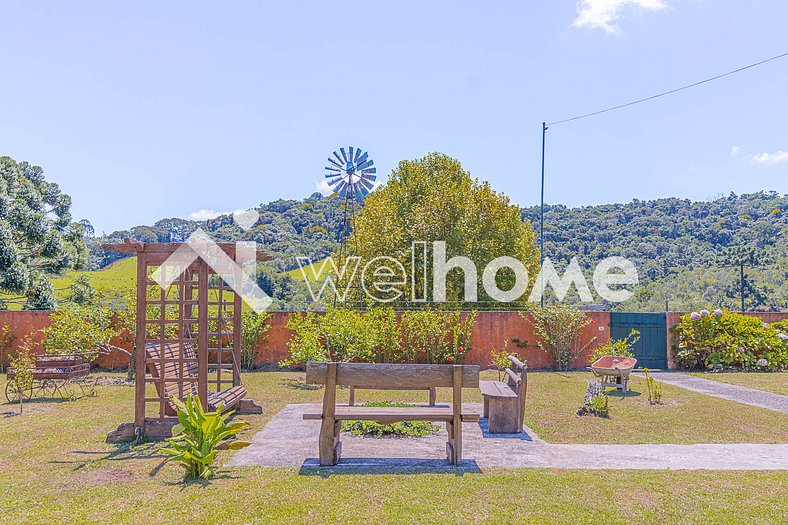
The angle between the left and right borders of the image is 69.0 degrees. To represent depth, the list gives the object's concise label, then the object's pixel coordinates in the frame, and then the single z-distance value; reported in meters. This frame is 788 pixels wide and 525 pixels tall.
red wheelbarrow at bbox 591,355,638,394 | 10.31
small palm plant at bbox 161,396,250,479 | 4.79
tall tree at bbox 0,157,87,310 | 16.03
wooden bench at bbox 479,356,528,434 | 6.85
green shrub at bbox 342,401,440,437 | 6.69
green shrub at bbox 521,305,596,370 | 14.69
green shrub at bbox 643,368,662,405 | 9.29
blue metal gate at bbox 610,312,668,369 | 15.34
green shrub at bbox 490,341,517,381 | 11.64
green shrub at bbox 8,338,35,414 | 8.71
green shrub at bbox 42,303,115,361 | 11.68
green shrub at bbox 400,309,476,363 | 14.18
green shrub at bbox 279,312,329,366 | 11.73
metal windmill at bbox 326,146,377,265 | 17.20
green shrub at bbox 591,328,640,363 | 12.52
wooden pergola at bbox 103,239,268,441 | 6.41
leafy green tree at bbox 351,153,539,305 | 21.73
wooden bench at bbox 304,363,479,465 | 5.28
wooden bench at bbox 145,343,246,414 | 6.61
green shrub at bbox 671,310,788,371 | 14.56
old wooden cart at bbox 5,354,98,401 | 9.47
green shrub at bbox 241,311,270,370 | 14.02
